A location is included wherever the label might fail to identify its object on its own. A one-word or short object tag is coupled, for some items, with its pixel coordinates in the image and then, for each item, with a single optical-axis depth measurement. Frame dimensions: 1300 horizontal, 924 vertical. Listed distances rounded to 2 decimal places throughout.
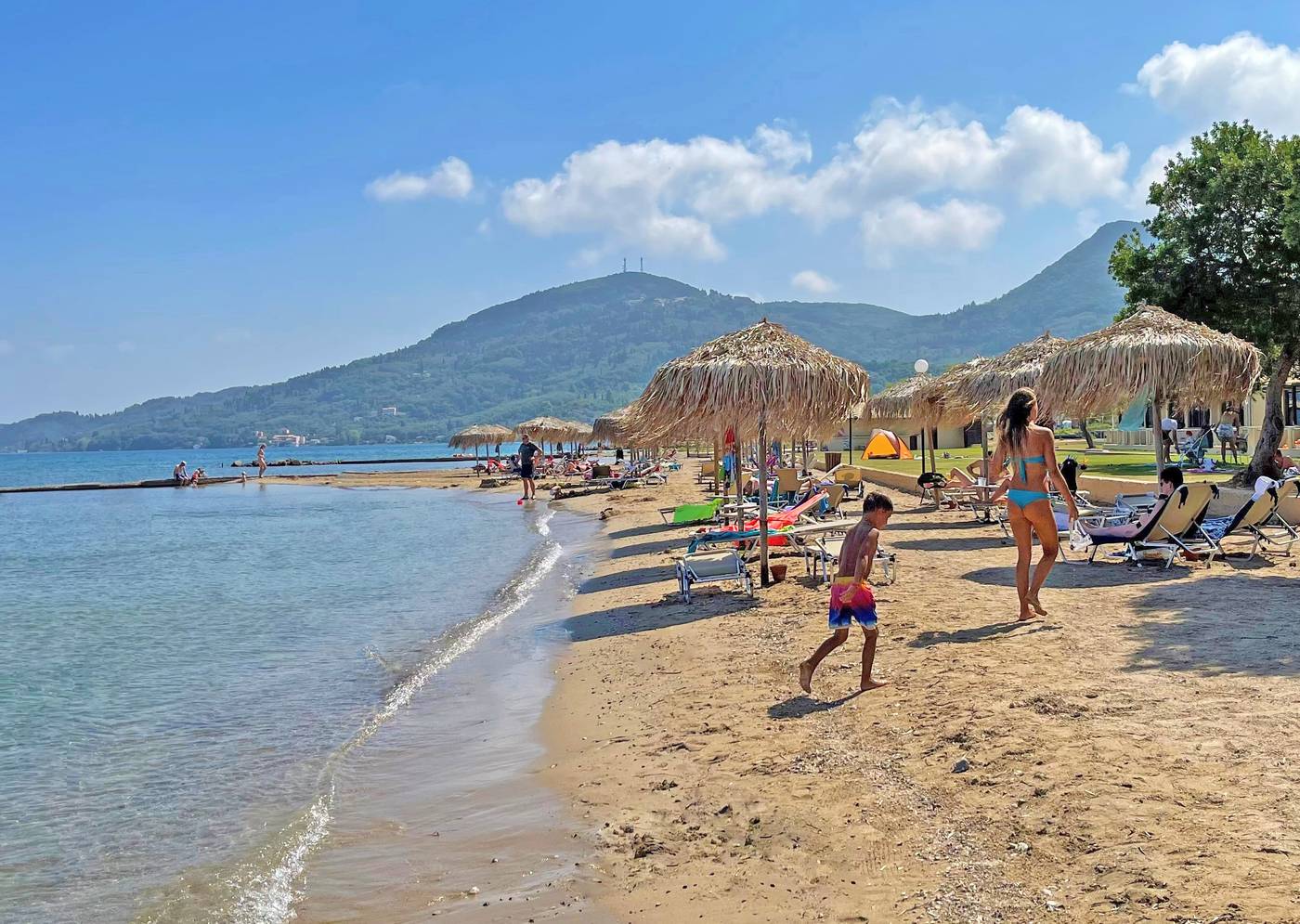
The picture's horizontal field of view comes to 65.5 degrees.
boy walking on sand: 5.57
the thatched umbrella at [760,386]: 9.34
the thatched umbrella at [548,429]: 42.47
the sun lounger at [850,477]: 19.22
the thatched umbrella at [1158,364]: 11.23
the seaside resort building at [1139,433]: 25.20
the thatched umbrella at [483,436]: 51.94
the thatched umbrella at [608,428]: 34.50
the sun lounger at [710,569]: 9.63
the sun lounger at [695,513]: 14.47
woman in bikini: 6.91
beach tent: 29.42
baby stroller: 20.66
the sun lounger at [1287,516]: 9.27
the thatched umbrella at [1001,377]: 15.10
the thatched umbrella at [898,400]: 22.55
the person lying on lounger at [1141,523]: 9.14
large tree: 16.66
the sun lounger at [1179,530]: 8.84
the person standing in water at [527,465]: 29.05
